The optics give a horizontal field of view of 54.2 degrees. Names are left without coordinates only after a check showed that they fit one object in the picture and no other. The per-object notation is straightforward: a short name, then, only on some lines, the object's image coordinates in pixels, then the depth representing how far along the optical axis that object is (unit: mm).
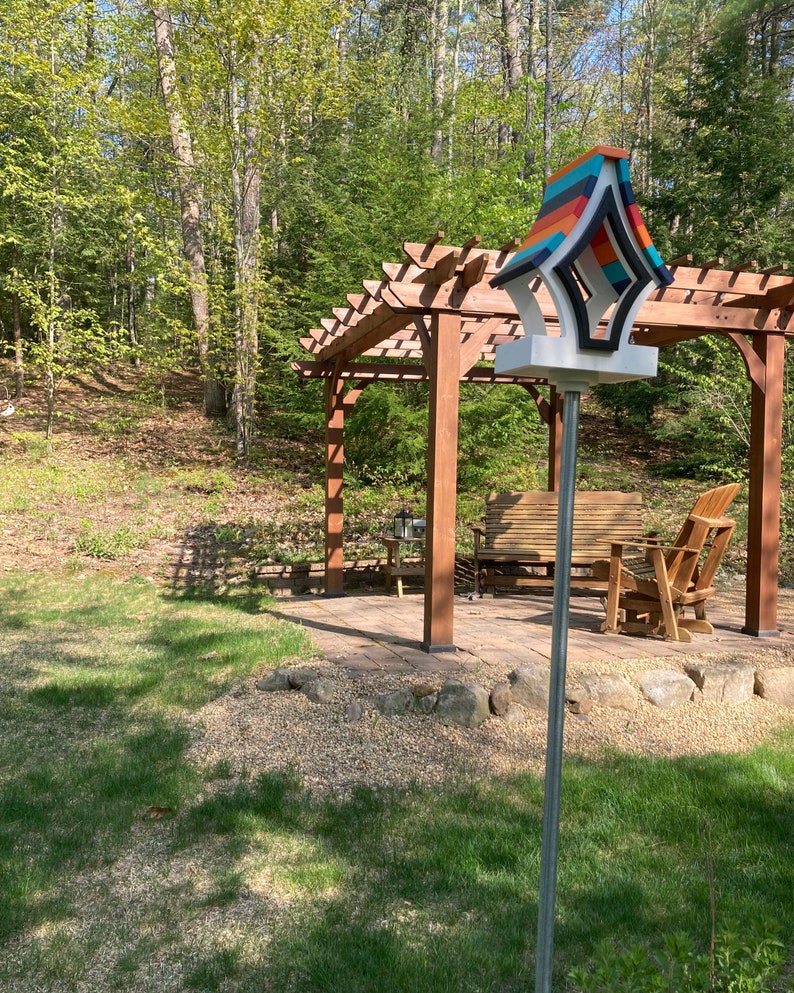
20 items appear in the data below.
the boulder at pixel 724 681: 4633
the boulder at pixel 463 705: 4152
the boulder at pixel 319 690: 4352
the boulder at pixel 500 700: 4262
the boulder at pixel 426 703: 4207
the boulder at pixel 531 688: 4348
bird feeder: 1758
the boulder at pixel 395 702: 4203
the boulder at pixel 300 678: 4543
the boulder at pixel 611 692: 4488
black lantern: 8104
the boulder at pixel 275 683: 4578
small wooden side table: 7785
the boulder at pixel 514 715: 4230
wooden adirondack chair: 5398
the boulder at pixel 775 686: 4730
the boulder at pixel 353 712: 4137
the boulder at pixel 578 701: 4410
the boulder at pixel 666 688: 4559
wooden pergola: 4953
